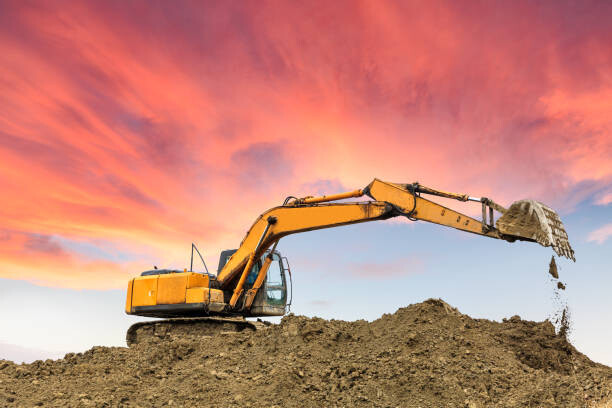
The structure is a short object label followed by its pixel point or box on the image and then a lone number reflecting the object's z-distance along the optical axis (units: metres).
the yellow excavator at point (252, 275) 10.66
